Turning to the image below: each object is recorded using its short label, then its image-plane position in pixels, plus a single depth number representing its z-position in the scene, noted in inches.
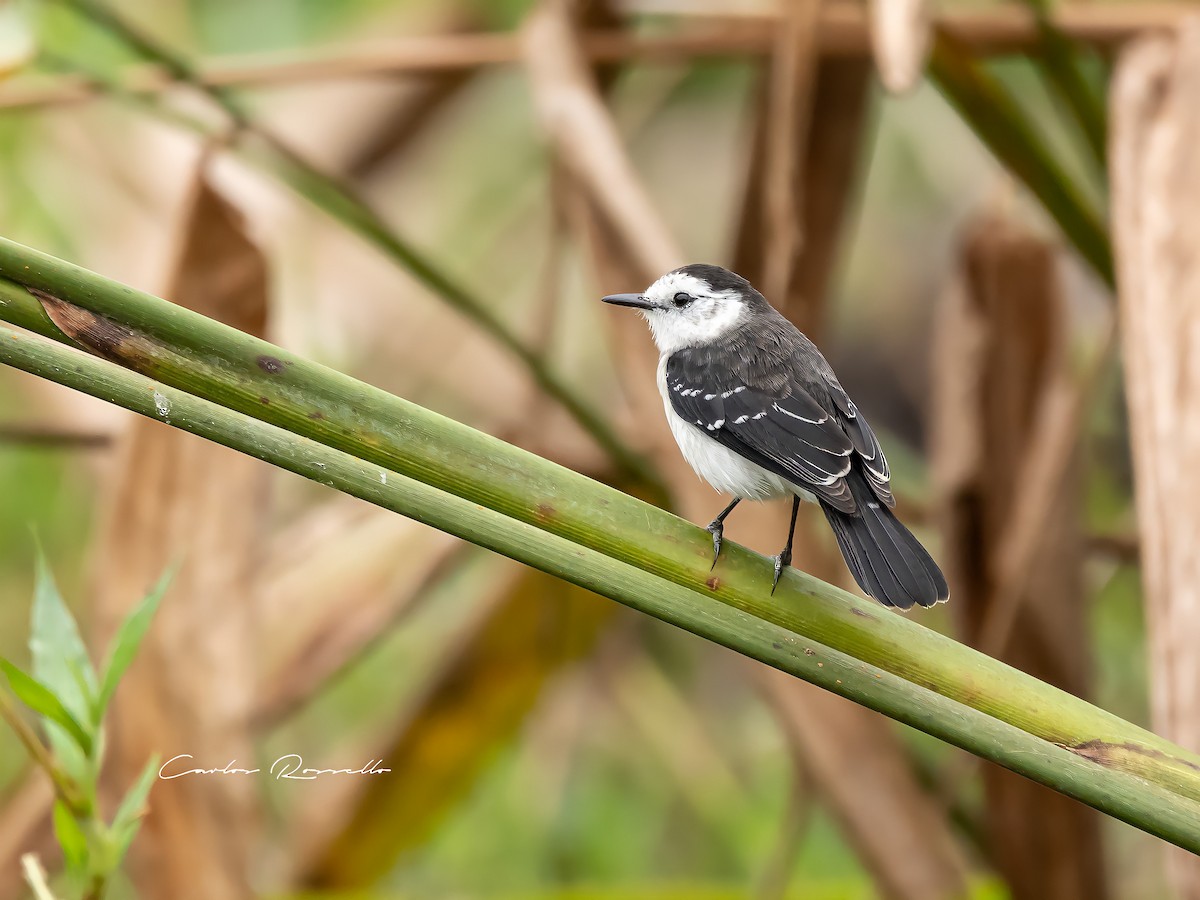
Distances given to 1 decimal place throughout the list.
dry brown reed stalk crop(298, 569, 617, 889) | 232.4
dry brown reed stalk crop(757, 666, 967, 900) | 187.6
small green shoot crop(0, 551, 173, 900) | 111.3
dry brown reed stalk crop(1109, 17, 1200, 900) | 147.8
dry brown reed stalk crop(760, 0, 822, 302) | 178.7
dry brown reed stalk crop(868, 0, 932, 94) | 145.9
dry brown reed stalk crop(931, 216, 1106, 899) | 207.9
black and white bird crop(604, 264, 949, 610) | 143.1
